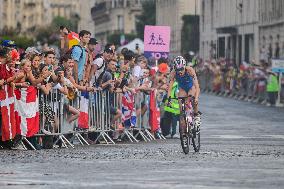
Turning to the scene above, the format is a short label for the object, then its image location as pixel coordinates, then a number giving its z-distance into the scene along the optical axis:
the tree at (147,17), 160.11
